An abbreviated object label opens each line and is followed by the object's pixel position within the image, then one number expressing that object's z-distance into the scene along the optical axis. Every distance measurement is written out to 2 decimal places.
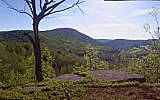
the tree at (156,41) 6.12
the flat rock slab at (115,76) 6.46
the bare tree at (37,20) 7.89
